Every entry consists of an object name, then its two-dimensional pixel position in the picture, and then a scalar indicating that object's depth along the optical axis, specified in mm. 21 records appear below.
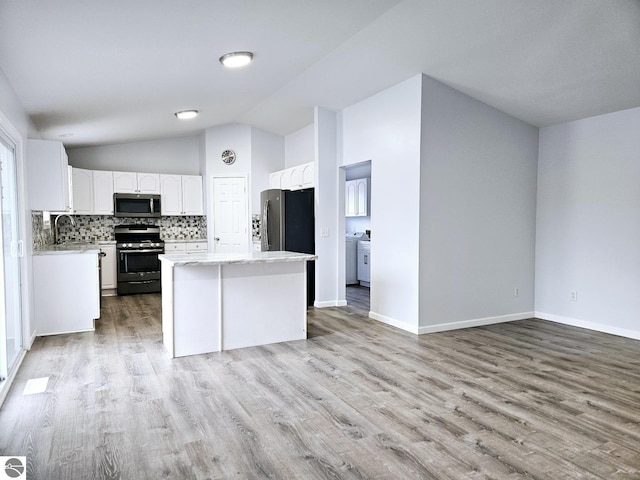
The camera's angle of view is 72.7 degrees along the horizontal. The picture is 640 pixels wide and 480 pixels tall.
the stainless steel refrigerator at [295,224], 6246
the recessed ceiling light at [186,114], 5859
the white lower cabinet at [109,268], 7289
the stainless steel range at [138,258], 7332
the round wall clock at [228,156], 7781
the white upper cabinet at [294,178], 6414
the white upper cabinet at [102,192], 7355
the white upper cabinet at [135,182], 7508
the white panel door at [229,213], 7852
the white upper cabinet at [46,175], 4484
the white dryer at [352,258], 8367
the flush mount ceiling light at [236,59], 3735
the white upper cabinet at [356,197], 8516
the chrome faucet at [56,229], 6968
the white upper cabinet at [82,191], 7156
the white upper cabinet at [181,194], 7836
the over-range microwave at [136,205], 7490
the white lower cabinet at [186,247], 7641
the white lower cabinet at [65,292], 4688
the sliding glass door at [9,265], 3225
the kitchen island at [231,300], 3973
